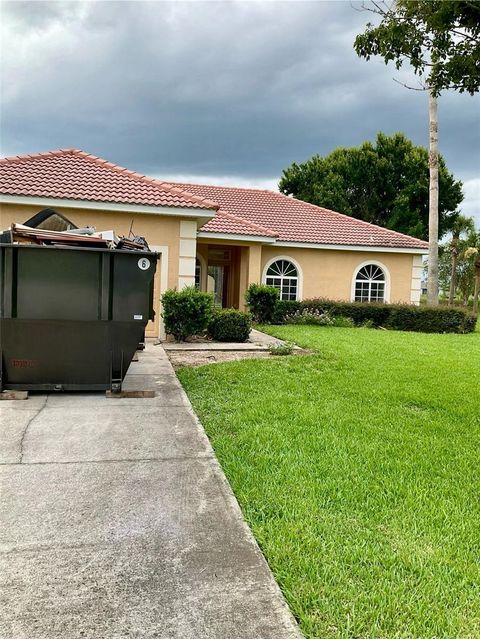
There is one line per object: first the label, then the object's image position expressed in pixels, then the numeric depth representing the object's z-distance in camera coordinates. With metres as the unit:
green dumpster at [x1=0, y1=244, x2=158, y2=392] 6.20
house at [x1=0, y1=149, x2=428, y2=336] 12.48
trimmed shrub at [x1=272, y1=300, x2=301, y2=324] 18.36
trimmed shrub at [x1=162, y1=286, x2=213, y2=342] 12.21
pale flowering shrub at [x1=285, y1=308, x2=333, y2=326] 18.62
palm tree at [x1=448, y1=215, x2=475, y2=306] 37.34
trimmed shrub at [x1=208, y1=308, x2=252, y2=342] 12.72
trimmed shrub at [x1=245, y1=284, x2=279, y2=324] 17.84
